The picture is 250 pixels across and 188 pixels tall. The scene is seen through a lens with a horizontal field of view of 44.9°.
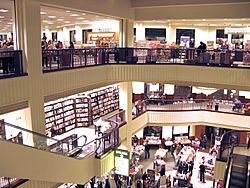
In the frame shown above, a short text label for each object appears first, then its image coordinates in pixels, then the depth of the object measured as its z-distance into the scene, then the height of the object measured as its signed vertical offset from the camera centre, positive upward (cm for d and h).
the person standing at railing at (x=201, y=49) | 1404 +33
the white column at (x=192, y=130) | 2311 -561
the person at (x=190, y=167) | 1711 -629
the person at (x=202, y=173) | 1689 -650
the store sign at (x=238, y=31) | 2084 +175
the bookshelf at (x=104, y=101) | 1575 -242
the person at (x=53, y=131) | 1291 -317
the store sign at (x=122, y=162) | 1112 -389
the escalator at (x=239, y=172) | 786 -315
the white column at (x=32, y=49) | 911 +23
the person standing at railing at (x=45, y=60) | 1048 -14
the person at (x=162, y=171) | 1680 -636
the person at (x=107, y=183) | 1428 -599
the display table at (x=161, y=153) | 1881 -604
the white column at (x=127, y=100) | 1602 -230
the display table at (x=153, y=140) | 2182 -606
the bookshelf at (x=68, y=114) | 1323 -266
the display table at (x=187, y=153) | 1791 -587
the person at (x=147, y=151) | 2023 -634
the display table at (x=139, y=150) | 1876 -594
